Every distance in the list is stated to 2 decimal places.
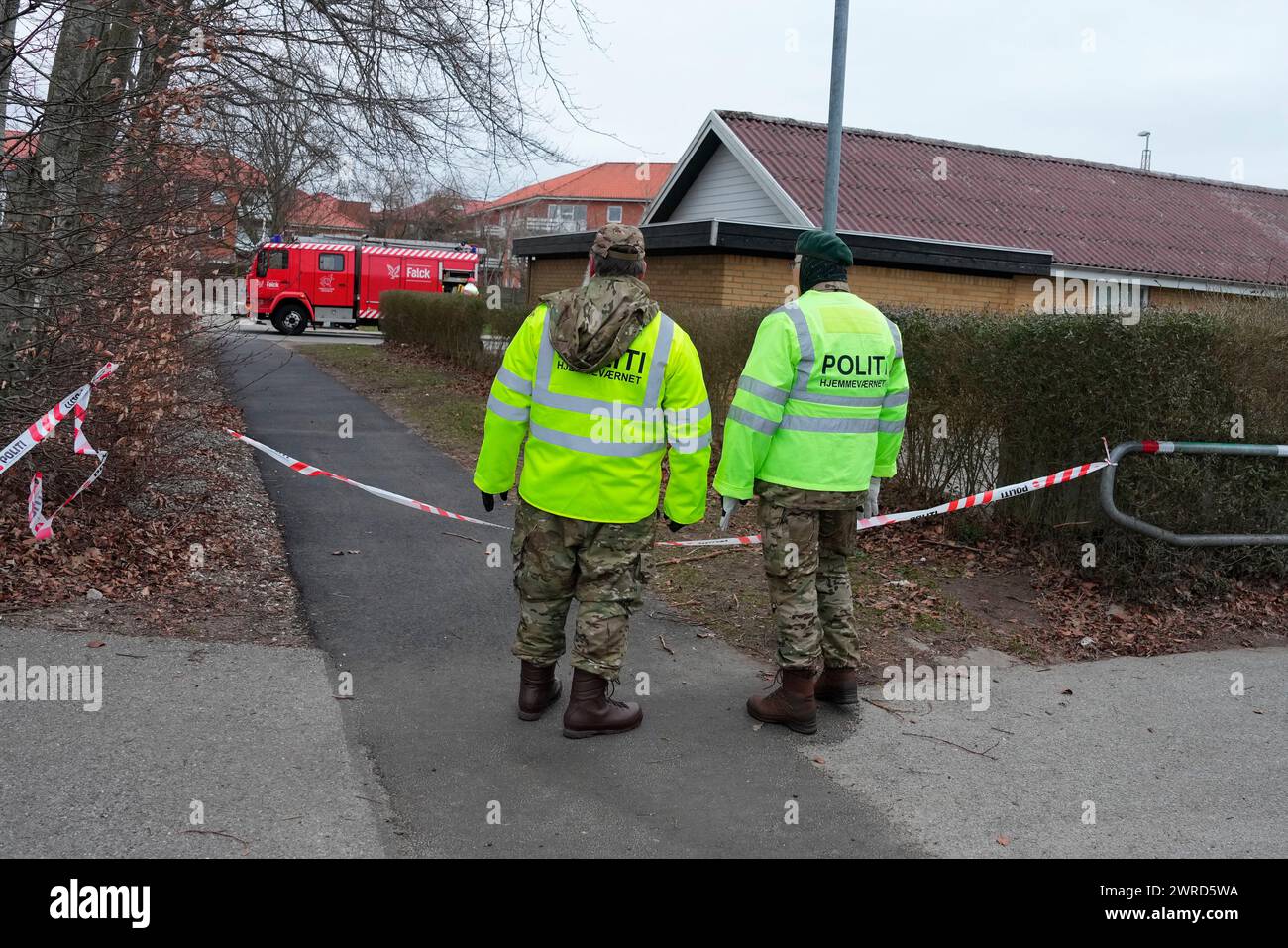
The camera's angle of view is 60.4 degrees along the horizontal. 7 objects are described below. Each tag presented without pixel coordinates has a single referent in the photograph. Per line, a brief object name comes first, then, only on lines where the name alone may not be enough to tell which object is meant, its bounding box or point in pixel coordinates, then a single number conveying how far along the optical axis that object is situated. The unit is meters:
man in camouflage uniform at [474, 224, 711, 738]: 4.57
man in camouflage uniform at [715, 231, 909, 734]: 4.70
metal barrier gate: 6.51
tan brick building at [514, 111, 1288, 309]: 16.17
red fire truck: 34.50
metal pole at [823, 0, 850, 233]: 10.37
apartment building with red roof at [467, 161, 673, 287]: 72.47
